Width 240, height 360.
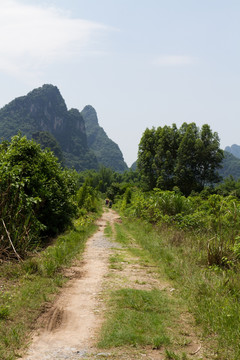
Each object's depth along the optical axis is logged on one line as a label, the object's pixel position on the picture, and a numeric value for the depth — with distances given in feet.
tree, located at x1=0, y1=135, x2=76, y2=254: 26.71
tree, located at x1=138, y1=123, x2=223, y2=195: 145.28
